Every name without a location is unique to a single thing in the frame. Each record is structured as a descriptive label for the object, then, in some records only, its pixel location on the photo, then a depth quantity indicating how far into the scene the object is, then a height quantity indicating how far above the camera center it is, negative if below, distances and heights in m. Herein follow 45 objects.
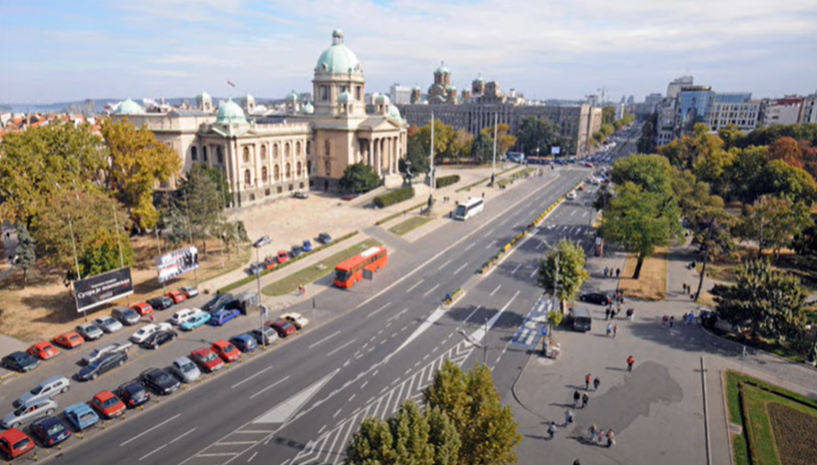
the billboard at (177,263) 52.00 -15.59
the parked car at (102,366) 37.41 -19.11
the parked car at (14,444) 29.05 -19.21
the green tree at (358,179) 102.44 -12.39
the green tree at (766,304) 41.16 -15.13
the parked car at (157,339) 42.19 -18.99
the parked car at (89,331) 43.50 -18.90
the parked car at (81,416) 31.67 -19.18
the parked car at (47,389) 33.97 -19.14
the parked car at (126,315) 46.34 -18.67
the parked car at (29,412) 31.94 -19.36
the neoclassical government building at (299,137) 91.31 -4.09
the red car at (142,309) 48.05 -18.55
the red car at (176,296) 50.97 -18.37
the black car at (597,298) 52.12 -18.40
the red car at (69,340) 41.94 -18.96
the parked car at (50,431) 30.20 -19.23
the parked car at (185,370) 37.31 -19.05
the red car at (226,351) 40.31 -18.92
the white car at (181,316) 46.41 -18.60
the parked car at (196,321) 45.56 -18.89
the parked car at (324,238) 71.88 -17.26
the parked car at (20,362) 38.44 -19.15
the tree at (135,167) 63.77 -6.72
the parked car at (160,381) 35.66 -19.03
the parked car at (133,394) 34.16 -19.10
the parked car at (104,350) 39.56 -18.95
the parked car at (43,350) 40.25 -19.10
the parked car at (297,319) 46.26 -18.72
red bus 55.69 -16.96
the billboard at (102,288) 45.04 -16.11
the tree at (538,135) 169.38 -4.70
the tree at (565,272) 45.88 -13.80
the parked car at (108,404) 32.94 -19.17
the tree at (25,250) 52.44 -14.38
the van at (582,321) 46.03 -18.25
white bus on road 88.94 -16.04
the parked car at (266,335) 43.34 -18.91
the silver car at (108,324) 44.88 -18.87
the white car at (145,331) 43.00 -18.81
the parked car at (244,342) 41.81 -18.89
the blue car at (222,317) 46.69 -18.83
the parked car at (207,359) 38.88 -19.00
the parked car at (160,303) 49.59 -18.50
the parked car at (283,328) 44.72 -18.80
